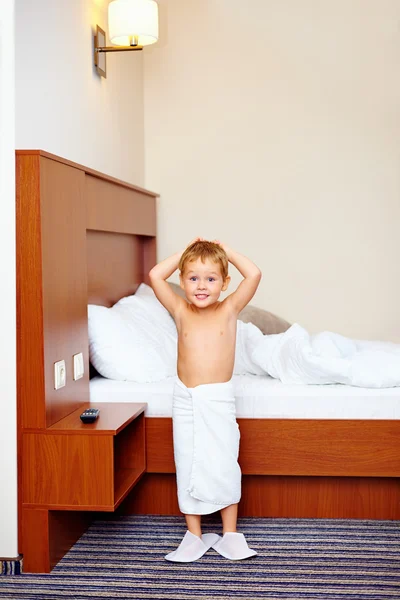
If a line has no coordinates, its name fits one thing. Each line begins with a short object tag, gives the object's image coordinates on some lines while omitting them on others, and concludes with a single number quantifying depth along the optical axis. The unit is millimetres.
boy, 2420
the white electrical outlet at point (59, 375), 2369
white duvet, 2697
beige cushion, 3791
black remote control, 2352
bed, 2256
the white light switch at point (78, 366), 2568
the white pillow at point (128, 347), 2842
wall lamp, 3338
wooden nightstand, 2254
